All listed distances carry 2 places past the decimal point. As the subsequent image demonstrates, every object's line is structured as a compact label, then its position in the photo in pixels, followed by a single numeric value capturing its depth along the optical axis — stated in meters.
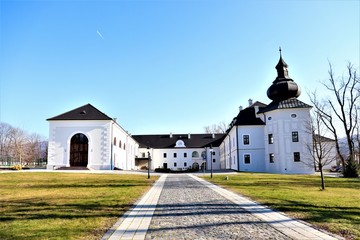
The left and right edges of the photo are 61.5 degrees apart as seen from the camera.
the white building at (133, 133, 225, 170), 65.62
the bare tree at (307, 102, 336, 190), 19.49
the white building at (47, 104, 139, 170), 35.50
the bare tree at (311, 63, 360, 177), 34.16
